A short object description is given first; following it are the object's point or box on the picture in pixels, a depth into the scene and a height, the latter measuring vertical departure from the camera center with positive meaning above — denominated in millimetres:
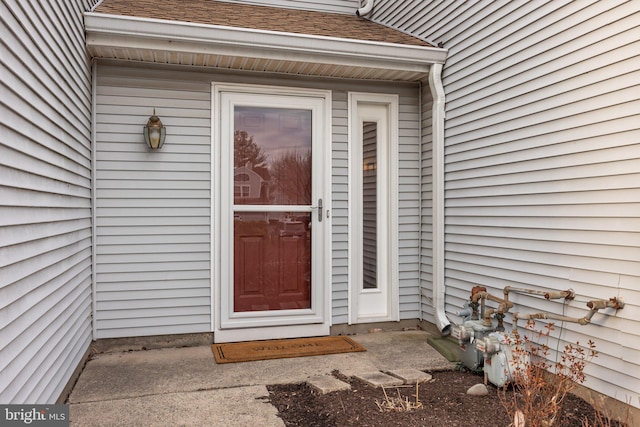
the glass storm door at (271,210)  3959 -23
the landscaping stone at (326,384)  2883 -1092
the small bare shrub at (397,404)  2607 -1097
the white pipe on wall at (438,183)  3982 +208
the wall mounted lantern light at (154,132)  3680 +576
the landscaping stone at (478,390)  2828 -1084
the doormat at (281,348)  3568 -1111
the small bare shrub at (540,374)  2232 -910
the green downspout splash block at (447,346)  3498 -1068
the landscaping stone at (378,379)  2951 -1087
